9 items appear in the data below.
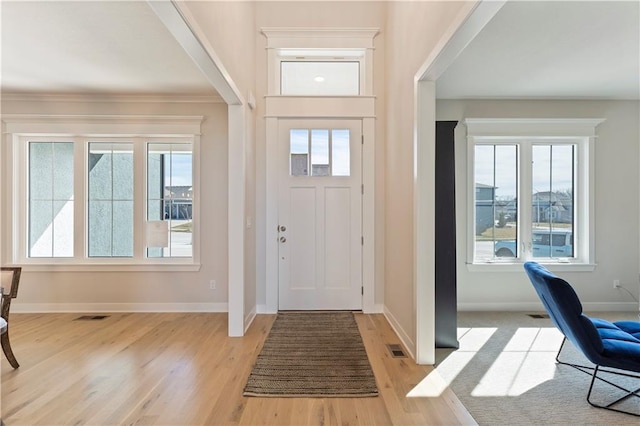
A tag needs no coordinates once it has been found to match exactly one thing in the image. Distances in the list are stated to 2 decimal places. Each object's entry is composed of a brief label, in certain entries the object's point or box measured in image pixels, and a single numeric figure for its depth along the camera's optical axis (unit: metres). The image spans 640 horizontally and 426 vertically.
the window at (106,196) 4.23
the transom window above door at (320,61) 4.10
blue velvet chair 2.17
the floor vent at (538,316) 4.00
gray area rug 2.06
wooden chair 2.63
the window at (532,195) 4.32
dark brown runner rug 2.30
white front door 4.13
